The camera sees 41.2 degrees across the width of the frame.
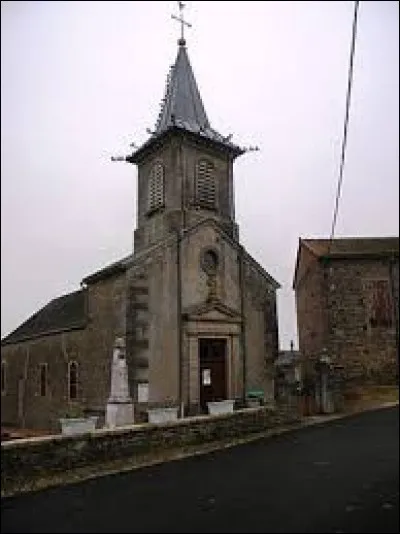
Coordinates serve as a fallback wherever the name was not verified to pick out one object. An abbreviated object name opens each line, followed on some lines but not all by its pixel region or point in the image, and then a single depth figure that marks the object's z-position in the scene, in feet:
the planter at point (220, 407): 46.03
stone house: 74.33
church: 55.01
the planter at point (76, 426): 35.47
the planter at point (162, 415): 41.11
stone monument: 42.65
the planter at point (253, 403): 54.32
